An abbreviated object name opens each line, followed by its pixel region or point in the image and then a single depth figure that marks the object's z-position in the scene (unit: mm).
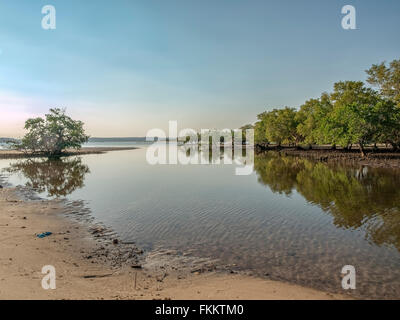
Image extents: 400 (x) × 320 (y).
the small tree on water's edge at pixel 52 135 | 65625
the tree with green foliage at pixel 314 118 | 67125
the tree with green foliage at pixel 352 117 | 48281
